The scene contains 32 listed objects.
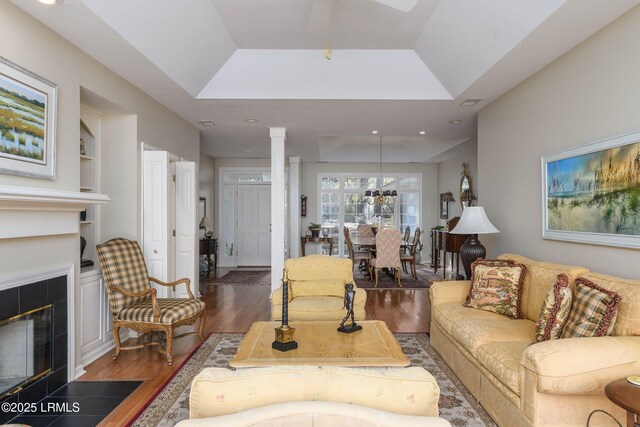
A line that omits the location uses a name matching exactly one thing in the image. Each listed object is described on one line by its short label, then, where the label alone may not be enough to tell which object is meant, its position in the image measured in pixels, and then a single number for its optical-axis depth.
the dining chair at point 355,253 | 7.16
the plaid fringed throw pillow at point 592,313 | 2.06
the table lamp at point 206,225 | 7.64
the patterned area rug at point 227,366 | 2.37
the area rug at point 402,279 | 6.60
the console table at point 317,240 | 9.09
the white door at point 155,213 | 4.06
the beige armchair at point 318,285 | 3.65
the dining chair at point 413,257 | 7.01
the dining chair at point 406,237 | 8.23
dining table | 7.52
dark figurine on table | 2.61
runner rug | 6.93
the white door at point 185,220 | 4.78
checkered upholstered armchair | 3.26
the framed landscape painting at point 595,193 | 2.49
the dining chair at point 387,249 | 6.57
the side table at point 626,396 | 1.49
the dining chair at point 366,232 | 8.18
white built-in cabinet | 3.29
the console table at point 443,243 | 6.48
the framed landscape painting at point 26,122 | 2.34
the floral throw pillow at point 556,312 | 2.21
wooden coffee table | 2.22
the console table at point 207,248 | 7.47
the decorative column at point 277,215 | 5.55
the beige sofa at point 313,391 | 0.96
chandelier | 8.65
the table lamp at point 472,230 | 3.93
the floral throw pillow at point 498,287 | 3.06
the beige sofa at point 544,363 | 1.84
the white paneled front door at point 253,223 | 9.09
